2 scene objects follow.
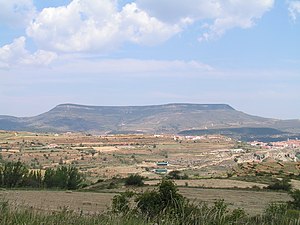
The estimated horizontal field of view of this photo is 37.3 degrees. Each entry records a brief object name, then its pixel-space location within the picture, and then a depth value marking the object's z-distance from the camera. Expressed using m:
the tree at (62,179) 45.28
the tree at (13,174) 41.56
